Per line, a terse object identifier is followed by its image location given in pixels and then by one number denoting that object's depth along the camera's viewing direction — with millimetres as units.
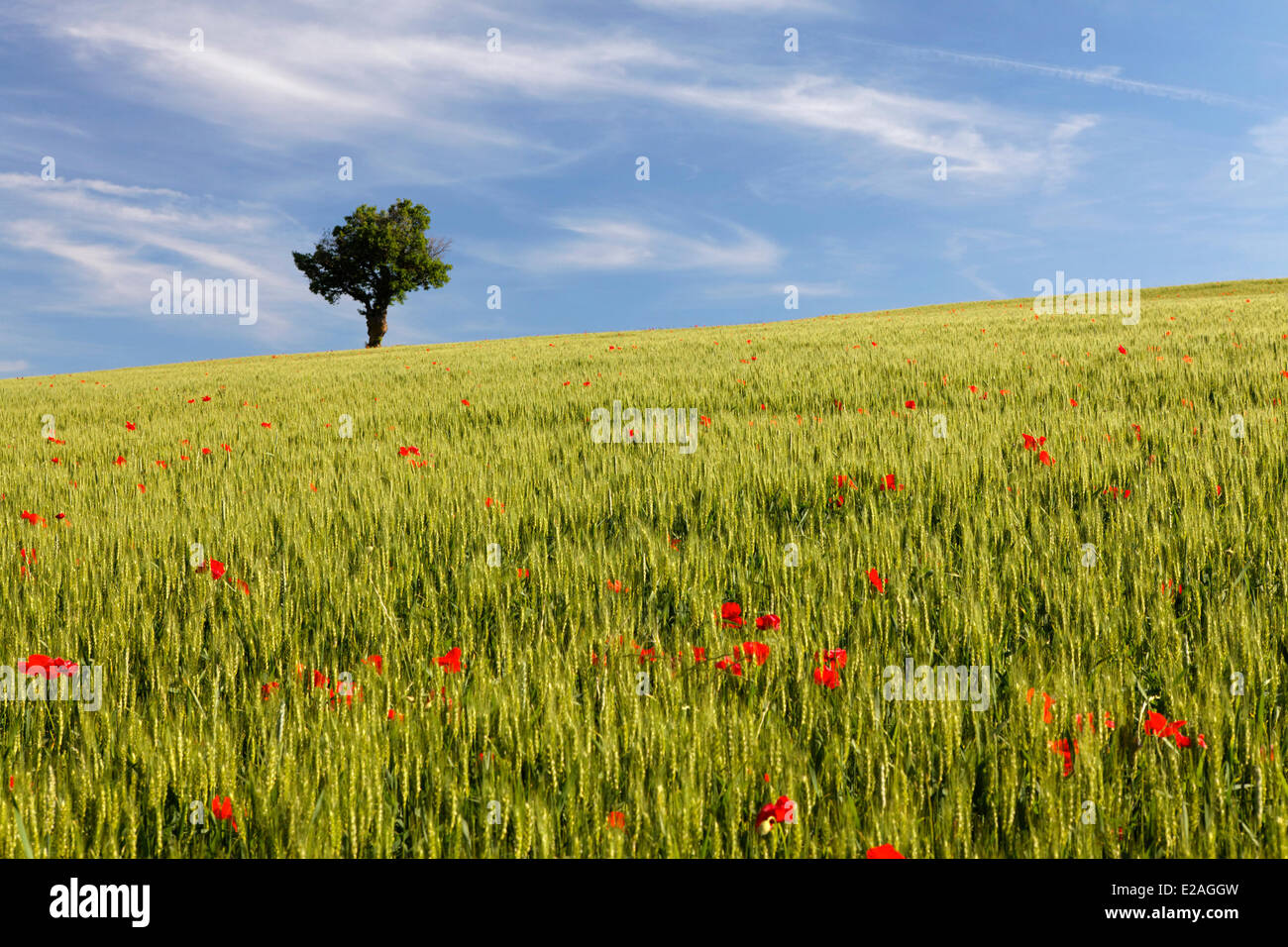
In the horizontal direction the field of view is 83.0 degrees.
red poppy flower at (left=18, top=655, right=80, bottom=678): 2271
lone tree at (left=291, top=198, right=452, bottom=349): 51969
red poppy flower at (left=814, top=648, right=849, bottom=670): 2191
